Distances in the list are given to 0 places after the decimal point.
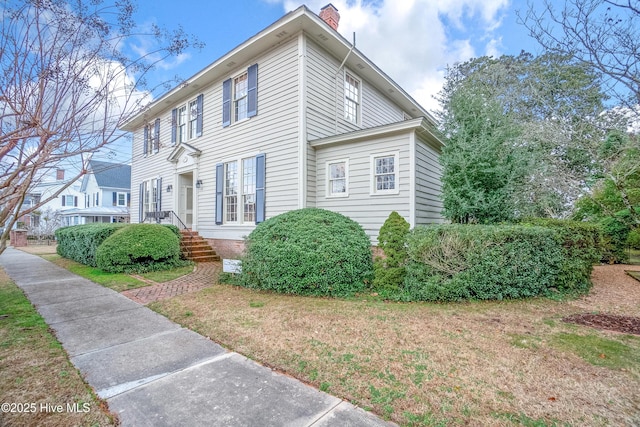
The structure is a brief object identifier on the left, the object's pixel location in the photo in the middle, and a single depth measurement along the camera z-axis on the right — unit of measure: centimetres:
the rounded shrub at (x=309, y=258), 582
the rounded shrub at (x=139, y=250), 821
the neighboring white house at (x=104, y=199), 2637
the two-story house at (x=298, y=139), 790
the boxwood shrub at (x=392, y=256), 589
